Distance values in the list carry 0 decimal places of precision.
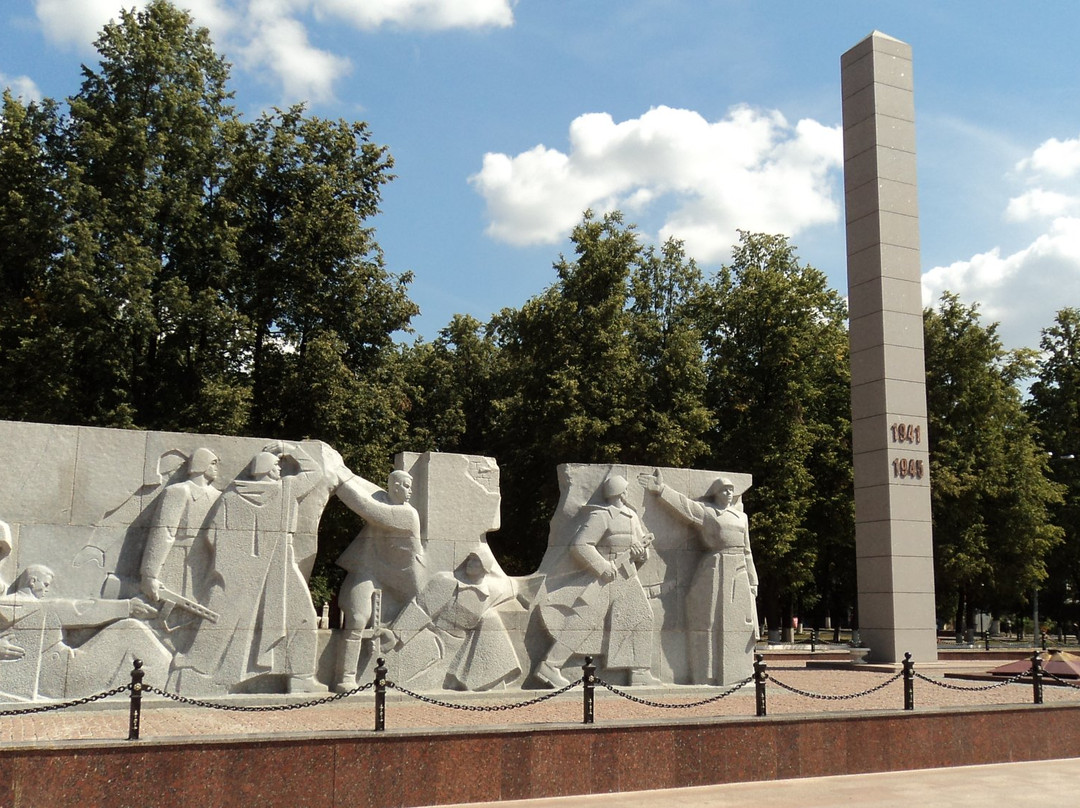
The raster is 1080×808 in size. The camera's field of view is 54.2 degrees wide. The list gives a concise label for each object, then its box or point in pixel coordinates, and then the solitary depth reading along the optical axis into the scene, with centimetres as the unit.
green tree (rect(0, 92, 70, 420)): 1945
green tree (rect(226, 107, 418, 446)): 2134
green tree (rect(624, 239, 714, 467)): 2469
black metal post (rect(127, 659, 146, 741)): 815
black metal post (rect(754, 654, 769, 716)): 1080
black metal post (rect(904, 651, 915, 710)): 1177
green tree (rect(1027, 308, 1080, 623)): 3575
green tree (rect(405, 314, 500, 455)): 2864
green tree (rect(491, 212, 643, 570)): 2472
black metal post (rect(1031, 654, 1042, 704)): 1256
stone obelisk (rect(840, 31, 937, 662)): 1950
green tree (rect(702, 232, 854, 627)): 2639
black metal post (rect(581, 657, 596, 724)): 979
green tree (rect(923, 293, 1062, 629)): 2988
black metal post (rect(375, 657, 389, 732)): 895
